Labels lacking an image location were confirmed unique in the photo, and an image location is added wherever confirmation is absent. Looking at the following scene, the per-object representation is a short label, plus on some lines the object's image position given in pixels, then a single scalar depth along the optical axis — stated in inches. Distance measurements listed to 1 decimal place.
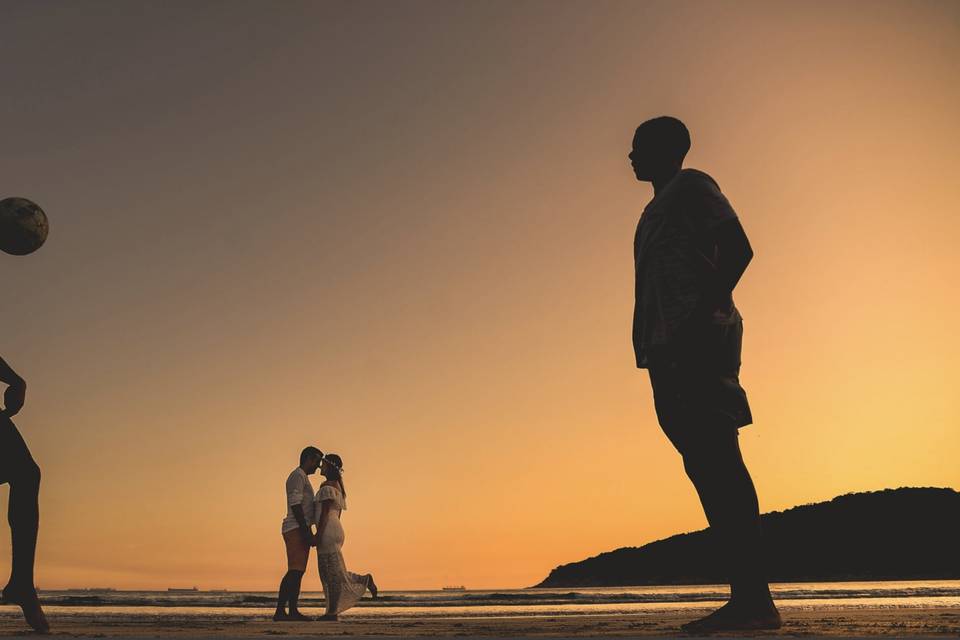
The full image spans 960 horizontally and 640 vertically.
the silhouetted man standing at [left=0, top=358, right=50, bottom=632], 206.7
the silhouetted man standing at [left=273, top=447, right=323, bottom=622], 467.3
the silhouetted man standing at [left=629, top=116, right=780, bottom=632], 176.4
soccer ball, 247.0
